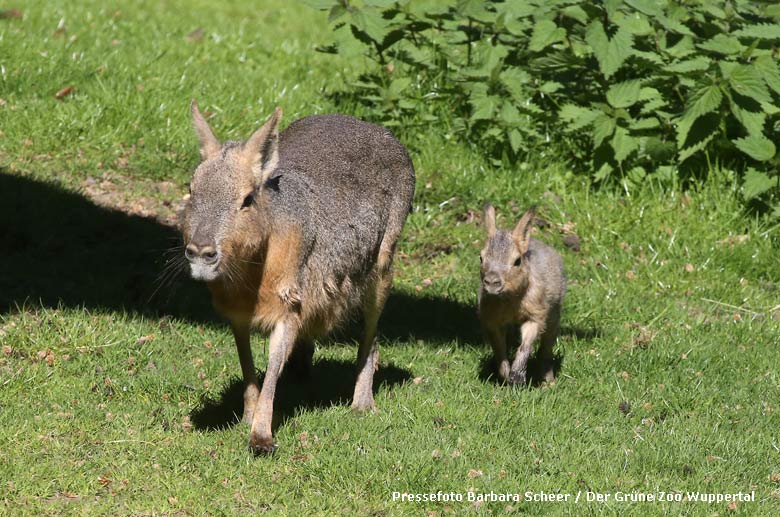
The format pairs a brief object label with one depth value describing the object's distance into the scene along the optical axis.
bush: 16.56
